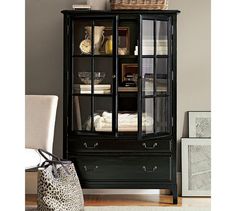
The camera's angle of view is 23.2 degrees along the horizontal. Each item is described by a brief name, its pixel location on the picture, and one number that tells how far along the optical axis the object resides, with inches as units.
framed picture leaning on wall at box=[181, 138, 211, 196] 201.9
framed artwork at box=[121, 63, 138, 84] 187.3
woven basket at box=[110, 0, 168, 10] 188.5
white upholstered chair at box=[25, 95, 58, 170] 181.9
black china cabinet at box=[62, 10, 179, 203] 185.2
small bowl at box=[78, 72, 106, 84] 185.5
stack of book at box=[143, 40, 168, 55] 186.4
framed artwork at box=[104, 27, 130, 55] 187.5
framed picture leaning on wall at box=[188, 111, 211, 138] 204.1
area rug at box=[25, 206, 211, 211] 176.6
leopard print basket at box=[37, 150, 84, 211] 161.6
